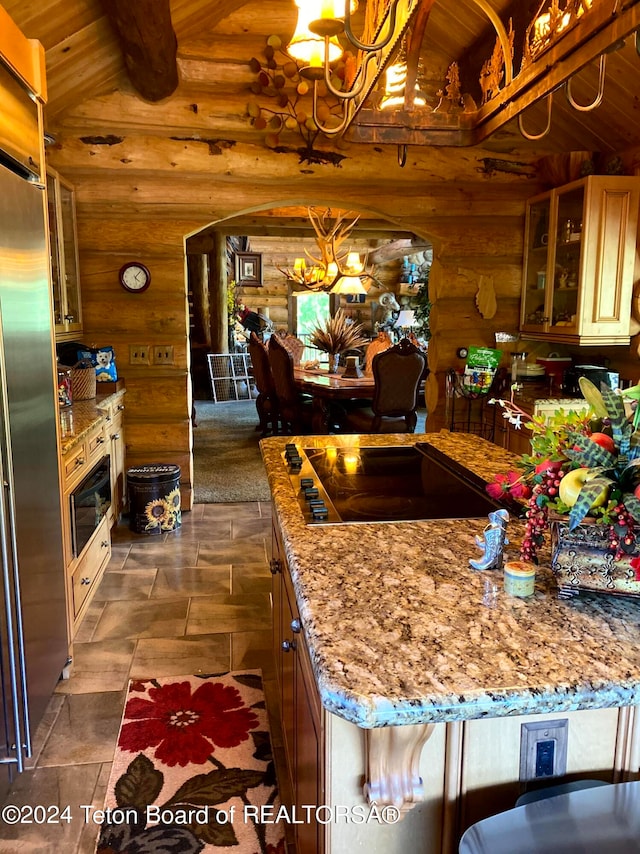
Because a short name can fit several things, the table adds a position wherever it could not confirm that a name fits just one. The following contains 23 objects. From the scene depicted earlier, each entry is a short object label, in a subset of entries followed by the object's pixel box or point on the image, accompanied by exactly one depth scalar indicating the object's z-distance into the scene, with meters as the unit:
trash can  4.14
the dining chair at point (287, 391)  6.04
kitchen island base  0.94
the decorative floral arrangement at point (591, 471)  1.10
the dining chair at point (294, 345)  7.72
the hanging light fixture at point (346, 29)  1.43
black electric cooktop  1.76
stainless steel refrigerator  1.85
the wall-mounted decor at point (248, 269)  11.44
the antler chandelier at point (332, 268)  6.95
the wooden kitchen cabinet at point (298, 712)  1.26
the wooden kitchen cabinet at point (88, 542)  2.65
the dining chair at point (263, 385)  6.85
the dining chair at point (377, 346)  7.12
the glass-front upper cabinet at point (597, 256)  3.96
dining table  5.55
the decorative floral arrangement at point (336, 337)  7.02
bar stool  0.94
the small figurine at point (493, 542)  1.34
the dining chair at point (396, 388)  5.02
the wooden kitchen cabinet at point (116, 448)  3.78
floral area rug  1.81
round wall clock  4.28
